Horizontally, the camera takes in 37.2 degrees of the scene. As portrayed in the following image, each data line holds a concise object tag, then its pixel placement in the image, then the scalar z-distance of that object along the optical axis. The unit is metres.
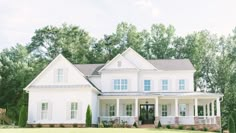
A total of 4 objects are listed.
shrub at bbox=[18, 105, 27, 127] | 32.62
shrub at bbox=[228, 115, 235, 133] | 27.67
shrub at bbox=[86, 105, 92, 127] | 31.36
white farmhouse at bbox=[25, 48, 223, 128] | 32.88
